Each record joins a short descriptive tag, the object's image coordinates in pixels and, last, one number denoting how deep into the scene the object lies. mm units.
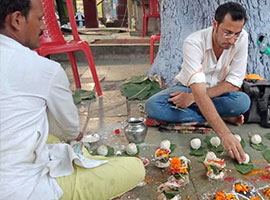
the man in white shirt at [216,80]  2041
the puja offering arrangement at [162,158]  1975
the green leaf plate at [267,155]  2094
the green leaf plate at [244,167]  1930
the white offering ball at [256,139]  2309
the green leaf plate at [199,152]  2193
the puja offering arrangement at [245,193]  1671
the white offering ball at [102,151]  2170
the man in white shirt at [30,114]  1044
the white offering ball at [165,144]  2189
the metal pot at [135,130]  2316
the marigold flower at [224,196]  1564
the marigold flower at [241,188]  1714
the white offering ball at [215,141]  2223
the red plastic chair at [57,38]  3353
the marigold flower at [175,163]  1759
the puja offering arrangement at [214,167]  1824
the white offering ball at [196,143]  2241
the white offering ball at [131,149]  2182
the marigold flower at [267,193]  1681
